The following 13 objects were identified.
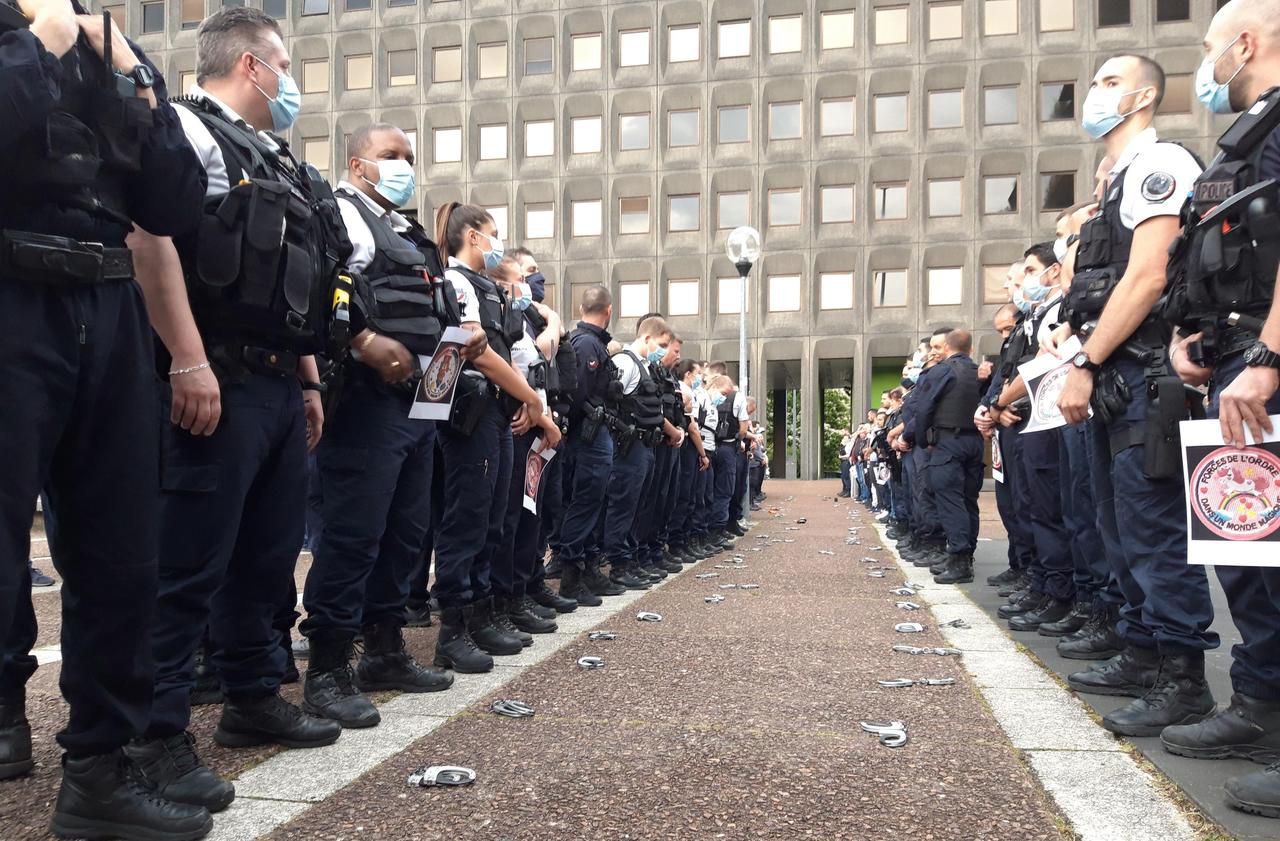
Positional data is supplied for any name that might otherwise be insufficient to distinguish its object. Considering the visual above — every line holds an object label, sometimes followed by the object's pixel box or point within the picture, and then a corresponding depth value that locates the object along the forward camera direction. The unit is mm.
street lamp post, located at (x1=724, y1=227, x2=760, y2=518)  18719
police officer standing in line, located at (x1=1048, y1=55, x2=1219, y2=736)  3629
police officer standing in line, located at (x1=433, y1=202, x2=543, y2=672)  4672
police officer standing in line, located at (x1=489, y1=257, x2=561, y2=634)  5453
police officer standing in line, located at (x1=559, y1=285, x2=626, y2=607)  7020
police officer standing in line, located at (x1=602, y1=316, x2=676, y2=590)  7738
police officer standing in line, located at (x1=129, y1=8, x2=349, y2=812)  2789
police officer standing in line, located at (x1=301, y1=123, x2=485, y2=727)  3748
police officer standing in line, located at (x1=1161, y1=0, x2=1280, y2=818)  3010
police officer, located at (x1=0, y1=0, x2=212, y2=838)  2100
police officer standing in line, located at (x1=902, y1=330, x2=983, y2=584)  8742
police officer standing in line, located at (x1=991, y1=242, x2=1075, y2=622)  6016
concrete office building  32781
